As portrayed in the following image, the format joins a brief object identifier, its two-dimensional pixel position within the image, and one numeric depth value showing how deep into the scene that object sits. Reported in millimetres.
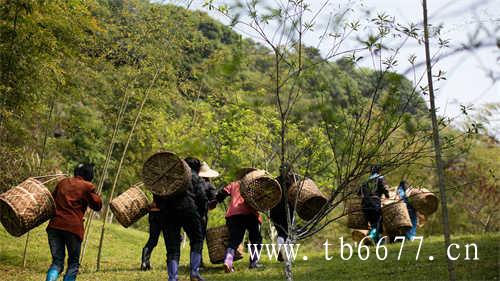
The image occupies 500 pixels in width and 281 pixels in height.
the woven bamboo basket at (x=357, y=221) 12641
